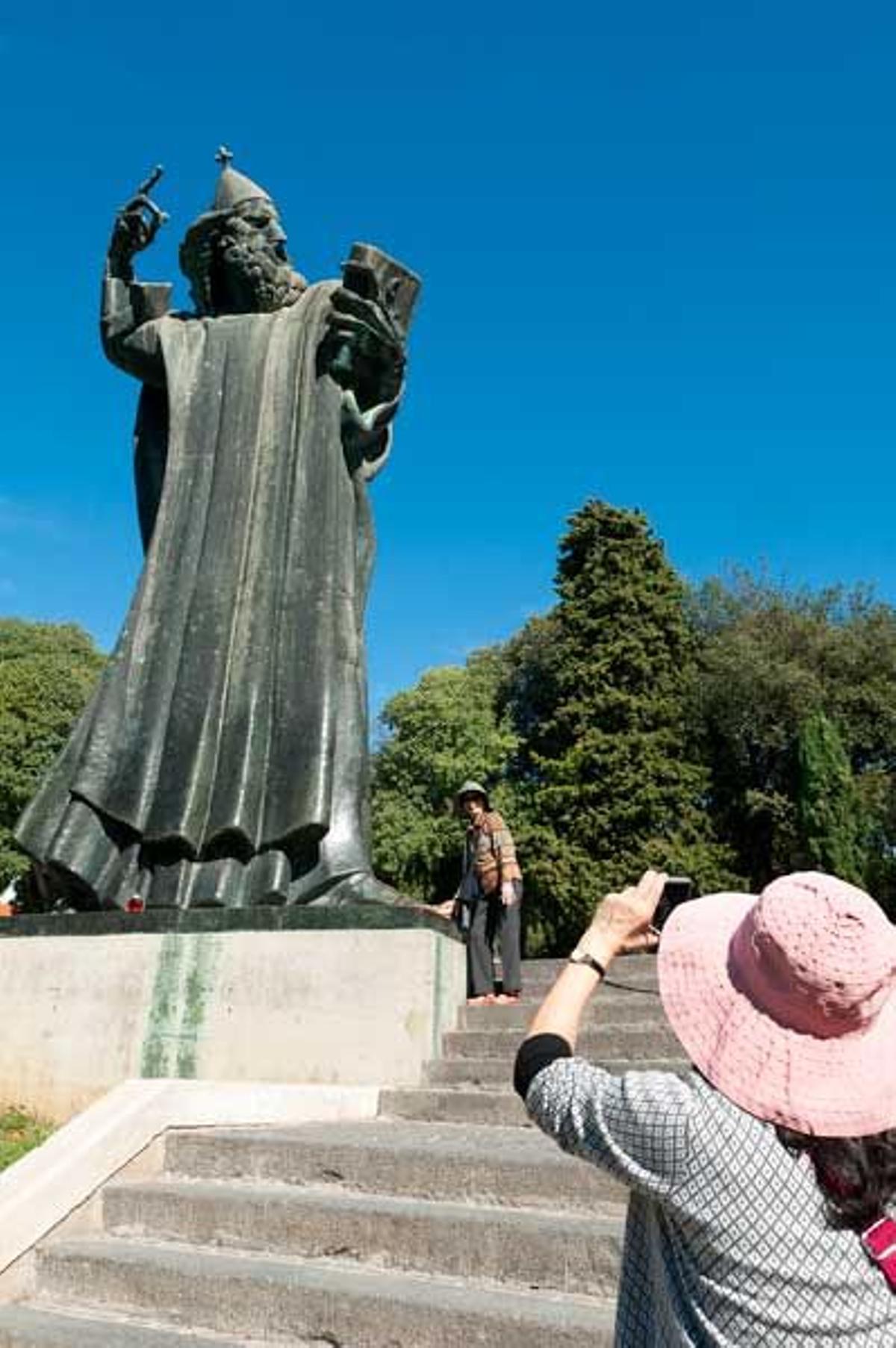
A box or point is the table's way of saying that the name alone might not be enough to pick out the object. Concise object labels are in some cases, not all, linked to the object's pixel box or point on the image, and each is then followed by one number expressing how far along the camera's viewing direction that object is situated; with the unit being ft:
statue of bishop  19.86
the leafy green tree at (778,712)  108.88
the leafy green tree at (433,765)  119.96
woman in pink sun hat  4.88
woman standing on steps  28.07
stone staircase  10.97
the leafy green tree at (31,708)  112.98
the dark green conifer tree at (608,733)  100.37
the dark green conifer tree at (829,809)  96.17
